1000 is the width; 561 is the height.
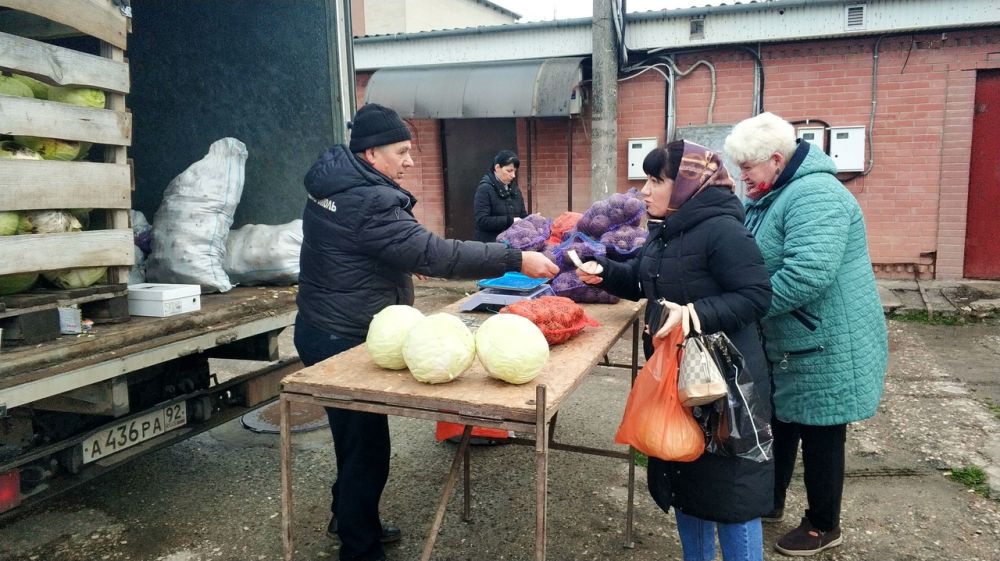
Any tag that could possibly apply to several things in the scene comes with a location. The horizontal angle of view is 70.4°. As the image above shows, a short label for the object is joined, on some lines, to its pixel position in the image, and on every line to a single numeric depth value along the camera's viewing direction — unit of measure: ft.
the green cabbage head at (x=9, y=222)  8.56
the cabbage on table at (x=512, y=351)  7.12
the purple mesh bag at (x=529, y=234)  11.80
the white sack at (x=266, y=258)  13.33
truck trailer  8.70
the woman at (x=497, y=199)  21.98
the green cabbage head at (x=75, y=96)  9.48
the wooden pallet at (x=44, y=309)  8.72
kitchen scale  10.69
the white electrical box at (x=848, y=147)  27.66
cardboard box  10.42
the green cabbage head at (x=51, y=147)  9.25
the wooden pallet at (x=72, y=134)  8.55
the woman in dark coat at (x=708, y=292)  7.54
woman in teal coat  8.92
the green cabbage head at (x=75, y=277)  9.41
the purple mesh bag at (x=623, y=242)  10.75
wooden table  6.67
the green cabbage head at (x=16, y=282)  8.84
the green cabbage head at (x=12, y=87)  8.86
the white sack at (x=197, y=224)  12.51
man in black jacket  8.82
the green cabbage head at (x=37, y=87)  9.41
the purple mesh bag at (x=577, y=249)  10.57
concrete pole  28.55
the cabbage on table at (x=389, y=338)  7.67
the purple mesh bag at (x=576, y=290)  11.12
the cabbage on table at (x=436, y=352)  7.14
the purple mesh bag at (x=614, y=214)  11.03
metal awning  28.17
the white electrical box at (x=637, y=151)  30.27
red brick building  26.76
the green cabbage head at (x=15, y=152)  8.78
